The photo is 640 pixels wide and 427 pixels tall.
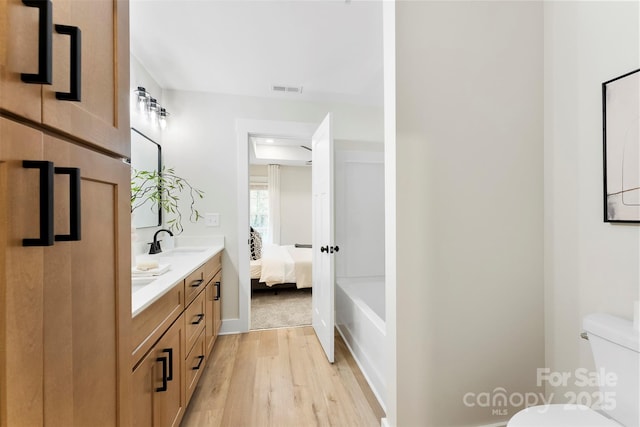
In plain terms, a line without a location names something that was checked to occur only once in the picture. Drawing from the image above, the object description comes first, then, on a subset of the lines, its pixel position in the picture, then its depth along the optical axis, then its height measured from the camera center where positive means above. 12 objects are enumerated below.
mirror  2.13 +0.45
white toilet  0.98 -0.65
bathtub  1.81 -0.91
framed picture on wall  1.06 +0.26
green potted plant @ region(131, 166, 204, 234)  2.48 +0.21
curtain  6.55 +0.27
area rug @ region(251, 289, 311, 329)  3.03 -1.19
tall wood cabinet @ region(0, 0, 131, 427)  0.45 -0.01
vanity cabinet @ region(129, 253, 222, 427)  1.01 -0.63
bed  3.84 -0.84
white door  2.22 -0.20
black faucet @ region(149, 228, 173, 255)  2.29 -0.28
